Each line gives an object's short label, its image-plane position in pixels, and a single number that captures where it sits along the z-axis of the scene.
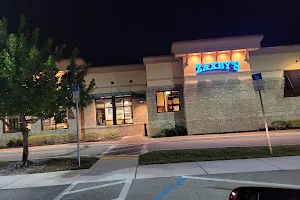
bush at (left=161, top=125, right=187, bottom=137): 19.80
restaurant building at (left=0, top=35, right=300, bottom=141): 19.70
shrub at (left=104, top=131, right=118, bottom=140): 20.83
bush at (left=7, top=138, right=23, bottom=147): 20.28
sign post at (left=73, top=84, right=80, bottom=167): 10.30
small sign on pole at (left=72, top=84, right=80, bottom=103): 10.30
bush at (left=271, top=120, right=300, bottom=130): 18.83
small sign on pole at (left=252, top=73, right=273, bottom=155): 10.13
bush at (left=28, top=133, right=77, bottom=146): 19.95
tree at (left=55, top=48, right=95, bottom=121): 11.18
